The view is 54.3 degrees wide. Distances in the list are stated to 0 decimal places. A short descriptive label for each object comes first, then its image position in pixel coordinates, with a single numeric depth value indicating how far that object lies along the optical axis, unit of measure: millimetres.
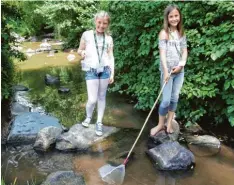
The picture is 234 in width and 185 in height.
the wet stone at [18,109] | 4242
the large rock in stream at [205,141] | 3353
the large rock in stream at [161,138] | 3322
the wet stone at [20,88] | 5463
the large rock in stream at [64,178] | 2476
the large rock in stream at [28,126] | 3319
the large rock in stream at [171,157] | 2888
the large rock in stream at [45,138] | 3175
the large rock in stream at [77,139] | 3198
